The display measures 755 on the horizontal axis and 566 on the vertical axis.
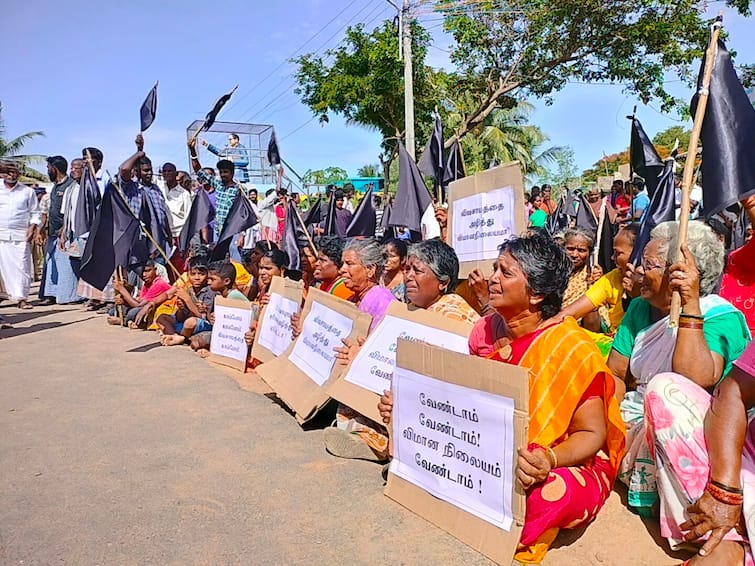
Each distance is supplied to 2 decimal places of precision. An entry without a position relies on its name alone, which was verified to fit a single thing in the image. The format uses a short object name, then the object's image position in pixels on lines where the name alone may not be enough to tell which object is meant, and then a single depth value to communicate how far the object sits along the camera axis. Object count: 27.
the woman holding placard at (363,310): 3.63
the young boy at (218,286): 6.57
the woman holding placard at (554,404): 2.42
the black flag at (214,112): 7.58
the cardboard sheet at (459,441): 2.35
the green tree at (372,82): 17.34
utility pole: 15.88
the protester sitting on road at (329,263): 5.46
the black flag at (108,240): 7.10
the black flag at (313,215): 9.19
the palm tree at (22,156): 28.52
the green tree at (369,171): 50.94
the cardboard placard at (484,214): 4.05
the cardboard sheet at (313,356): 4.02
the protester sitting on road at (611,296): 4.07
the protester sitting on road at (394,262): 4.84
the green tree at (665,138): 31.78
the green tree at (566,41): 13.80
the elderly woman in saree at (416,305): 3.63
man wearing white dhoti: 9.28
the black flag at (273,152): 8.06
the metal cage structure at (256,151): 19.76
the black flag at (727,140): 2.73
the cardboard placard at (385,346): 3.41
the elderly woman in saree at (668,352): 2.44
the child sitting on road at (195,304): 6.97
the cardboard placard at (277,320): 5.06
